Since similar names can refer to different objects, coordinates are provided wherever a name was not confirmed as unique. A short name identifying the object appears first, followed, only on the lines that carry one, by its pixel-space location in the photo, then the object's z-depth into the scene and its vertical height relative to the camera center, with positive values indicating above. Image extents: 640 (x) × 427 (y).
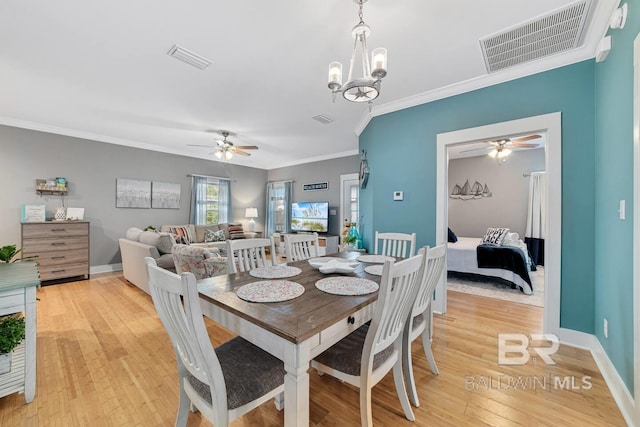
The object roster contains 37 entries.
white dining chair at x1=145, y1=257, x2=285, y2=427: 0.91 -0.71
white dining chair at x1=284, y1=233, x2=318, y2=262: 2.35 -0.33
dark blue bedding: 3.67 -0.66
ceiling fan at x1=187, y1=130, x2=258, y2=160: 4.47 +1.17
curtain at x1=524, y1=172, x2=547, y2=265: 5.38 -0.02
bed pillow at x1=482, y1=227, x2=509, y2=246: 4.18 -0.36
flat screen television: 6.27 -0.07
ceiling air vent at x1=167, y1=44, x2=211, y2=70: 2.21 +1.42
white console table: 1.46 -0.65
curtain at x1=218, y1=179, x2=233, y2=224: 6.68 +0.28
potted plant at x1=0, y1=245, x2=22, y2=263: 1.81 -0.31
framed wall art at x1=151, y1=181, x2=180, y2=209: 5.48 +0.37
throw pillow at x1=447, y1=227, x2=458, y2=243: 4.81 -0.42
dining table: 0.94 -0.45
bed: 3.68 -0.72
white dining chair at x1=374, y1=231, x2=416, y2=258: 2.62 -0.31
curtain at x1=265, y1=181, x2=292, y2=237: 7.12 +0.18
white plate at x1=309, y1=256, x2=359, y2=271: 1.96 -0.40
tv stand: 5.93 -0.72
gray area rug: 3.42 -1.10
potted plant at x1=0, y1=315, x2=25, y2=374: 1.44 -0.72
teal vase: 3.93 -0.37
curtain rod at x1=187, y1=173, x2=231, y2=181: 6.06 +0.91
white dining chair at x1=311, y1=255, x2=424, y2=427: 1.12 -0.72
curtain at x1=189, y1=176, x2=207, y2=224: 6.07 +0.29
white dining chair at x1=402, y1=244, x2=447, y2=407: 1.55 -0.68
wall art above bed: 6.16 +0.60
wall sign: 6.42 +0.72
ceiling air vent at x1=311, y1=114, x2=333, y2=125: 3.76 +1.45
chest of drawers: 3.76 -0.56
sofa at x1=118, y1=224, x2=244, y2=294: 3.49 -0.58
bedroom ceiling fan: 4.45 +1.28
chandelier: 1.56 +0.88
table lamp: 6.97 -0.04
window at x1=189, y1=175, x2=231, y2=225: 6.12 +0.30
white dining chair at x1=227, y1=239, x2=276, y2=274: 1.94 -0.34
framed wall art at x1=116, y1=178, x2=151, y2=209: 5.02 +0.37
